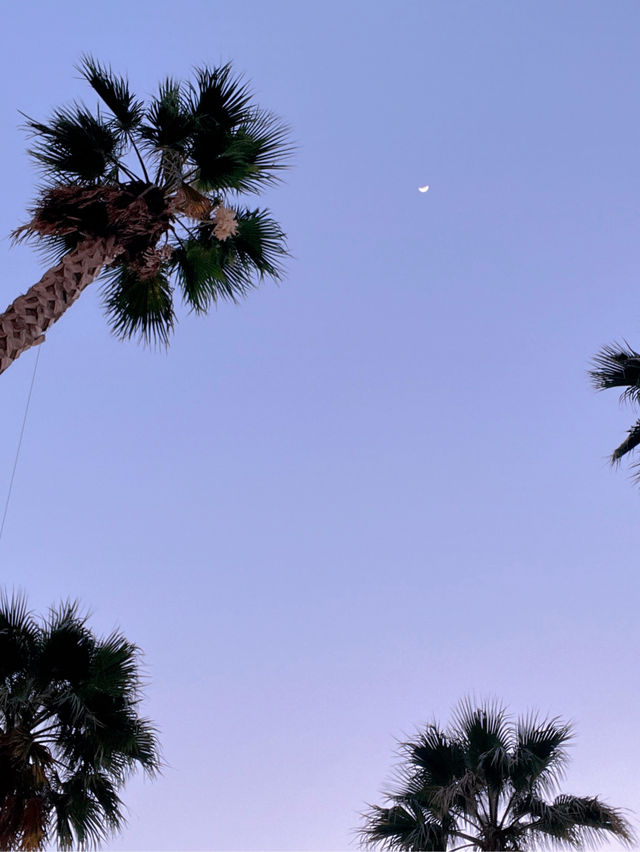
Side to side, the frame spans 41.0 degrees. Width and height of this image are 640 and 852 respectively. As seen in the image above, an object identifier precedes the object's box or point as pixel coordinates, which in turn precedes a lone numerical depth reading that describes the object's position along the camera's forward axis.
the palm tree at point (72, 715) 9.43
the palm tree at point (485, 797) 10.05
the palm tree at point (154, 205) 8.46
